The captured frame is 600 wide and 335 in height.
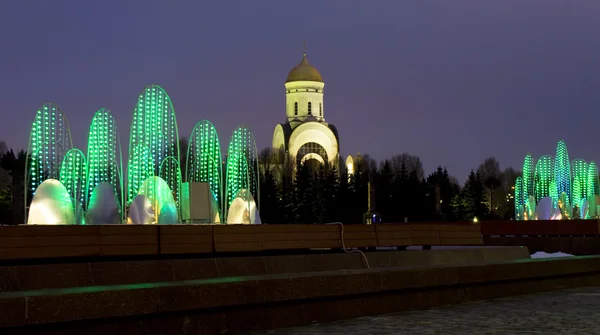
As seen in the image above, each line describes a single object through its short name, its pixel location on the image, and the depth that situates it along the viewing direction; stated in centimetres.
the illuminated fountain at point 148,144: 2433
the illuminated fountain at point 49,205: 2292
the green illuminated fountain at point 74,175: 2842
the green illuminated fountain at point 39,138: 2362
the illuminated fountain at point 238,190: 3125
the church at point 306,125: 11450
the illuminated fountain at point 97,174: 2516
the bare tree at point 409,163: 11562
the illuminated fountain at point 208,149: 2919
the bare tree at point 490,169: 12097
